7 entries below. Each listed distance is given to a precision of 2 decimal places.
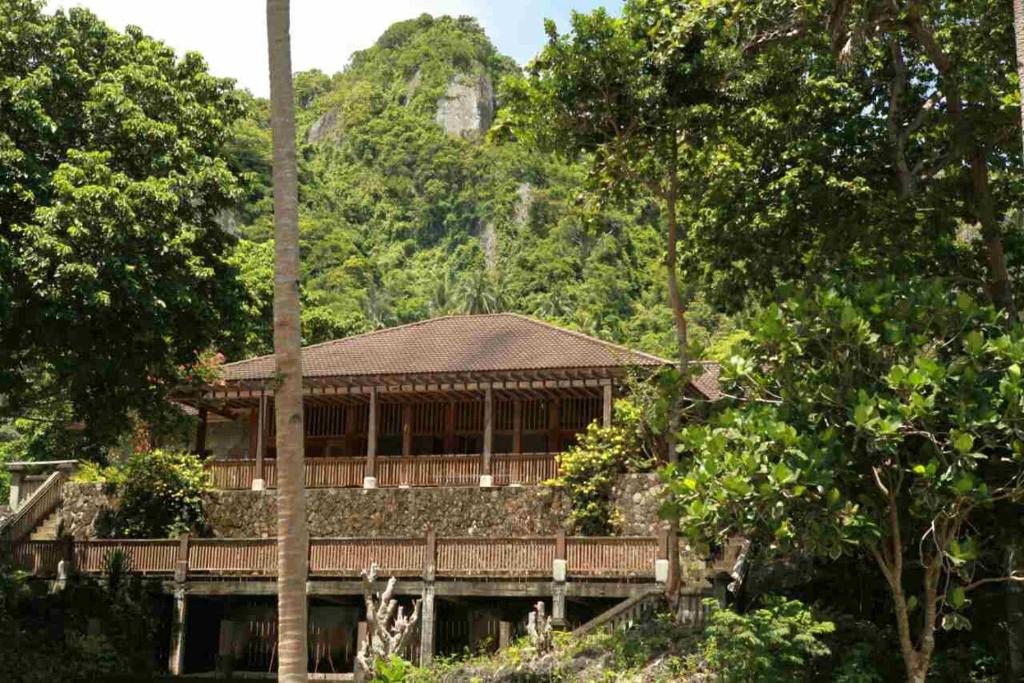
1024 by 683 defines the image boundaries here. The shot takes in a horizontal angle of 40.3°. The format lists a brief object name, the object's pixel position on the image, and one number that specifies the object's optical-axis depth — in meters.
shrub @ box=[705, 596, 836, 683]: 18.52
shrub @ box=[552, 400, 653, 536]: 28.19
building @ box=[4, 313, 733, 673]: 25.56
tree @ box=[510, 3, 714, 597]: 21.11
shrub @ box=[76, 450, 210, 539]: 30.50
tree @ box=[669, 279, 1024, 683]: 16.97
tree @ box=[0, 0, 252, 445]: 23.59
